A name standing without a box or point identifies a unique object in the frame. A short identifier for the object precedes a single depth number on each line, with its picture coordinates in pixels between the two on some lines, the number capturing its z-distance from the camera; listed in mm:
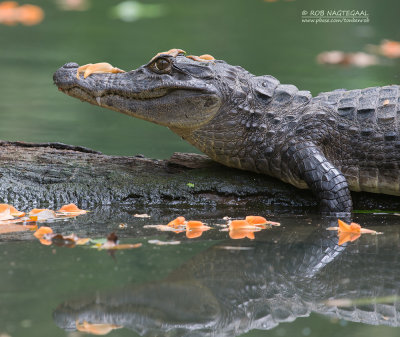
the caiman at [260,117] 11125
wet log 10836
